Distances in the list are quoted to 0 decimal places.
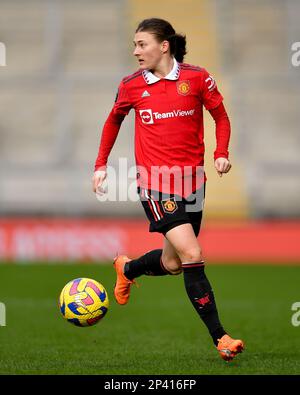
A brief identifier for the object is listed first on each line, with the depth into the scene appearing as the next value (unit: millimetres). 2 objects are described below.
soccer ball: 12750
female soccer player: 12453
